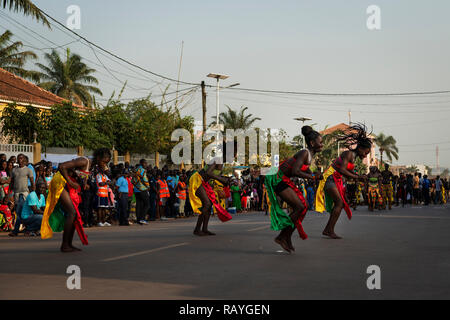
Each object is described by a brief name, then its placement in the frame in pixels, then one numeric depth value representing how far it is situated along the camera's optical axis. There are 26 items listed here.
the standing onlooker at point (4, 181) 14.55
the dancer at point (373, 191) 23.45
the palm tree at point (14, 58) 43.95
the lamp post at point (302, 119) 60.06
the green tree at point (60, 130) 28.22
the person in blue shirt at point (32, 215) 13.26
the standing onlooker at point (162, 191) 20.03
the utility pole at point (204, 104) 34.91
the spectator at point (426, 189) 32.89
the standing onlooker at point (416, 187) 32.50
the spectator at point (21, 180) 13.87
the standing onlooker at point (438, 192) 34.97
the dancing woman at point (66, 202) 9.34
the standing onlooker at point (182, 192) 21.38
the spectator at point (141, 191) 17.66
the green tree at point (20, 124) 27.73
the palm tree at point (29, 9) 17.64
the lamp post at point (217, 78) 38.45
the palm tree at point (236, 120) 57.50
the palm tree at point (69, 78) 53.09
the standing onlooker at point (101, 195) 16.53
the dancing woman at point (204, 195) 12.22
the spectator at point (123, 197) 17.17
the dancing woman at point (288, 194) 9.11
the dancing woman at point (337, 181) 11.55
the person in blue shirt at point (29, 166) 14.20
